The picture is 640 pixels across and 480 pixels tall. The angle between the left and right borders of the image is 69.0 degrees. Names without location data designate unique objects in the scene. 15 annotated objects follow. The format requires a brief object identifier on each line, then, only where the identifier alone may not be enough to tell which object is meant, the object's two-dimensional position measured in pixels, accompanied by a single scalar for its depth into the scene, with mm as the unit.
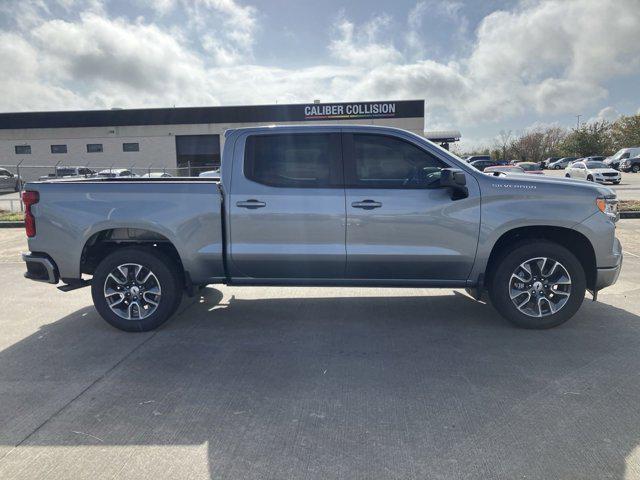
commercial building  35312
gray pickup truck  4527
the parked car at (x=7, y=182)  26000
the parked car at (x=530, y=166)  38406
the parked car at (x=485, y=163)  41631
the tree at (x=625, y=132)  59994
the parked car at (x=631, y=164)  39750
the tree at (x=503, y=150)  71488
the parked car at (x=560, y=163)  52719
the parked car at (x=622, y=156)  40438
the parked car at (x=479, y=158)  45962
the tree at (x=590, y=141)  58094
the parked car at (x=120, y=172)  20688
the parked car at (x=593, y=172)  26953
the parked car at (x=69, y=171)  25350
